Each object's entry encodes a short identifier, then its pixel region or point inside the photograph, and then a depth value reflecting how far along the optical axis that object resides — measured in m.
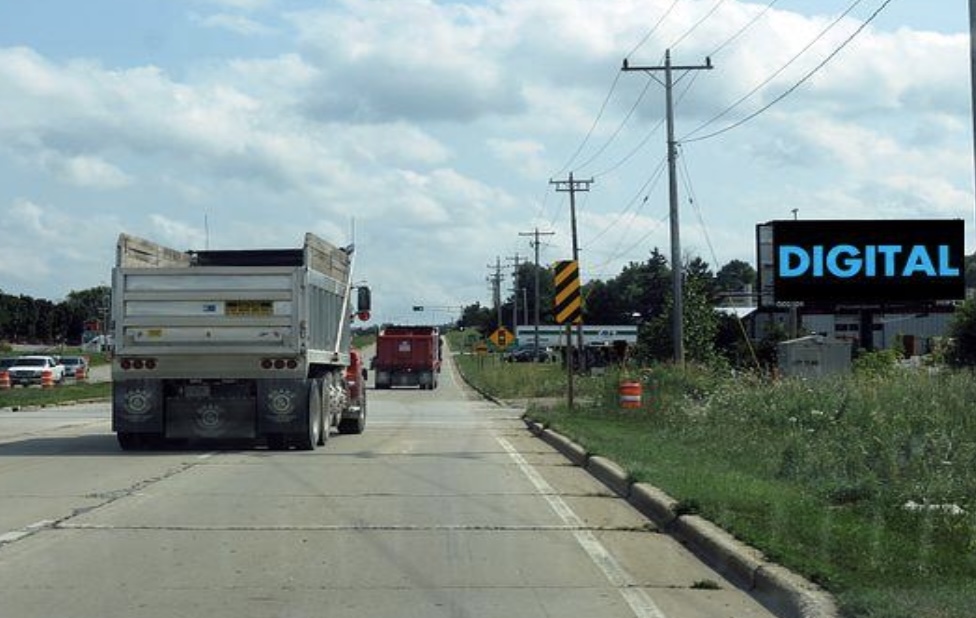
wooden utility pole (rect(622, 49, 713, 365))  40.62
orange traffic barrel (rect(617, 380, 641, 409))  26.27
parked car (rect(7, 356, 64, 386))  55.44
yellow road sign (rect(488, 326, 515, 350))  60.73
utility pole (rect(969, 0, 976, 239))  11.72
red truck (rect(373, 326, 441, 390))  62.06
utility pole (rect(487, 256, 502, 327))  126.19
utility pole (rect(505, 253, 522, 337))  123.81
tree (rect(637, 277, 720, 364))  51.31
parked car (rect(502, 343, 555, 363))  107.19
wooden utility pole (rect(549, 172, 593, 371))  57.77
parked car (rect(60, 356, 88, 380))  64.81
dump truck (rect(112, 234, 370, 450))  18.66
